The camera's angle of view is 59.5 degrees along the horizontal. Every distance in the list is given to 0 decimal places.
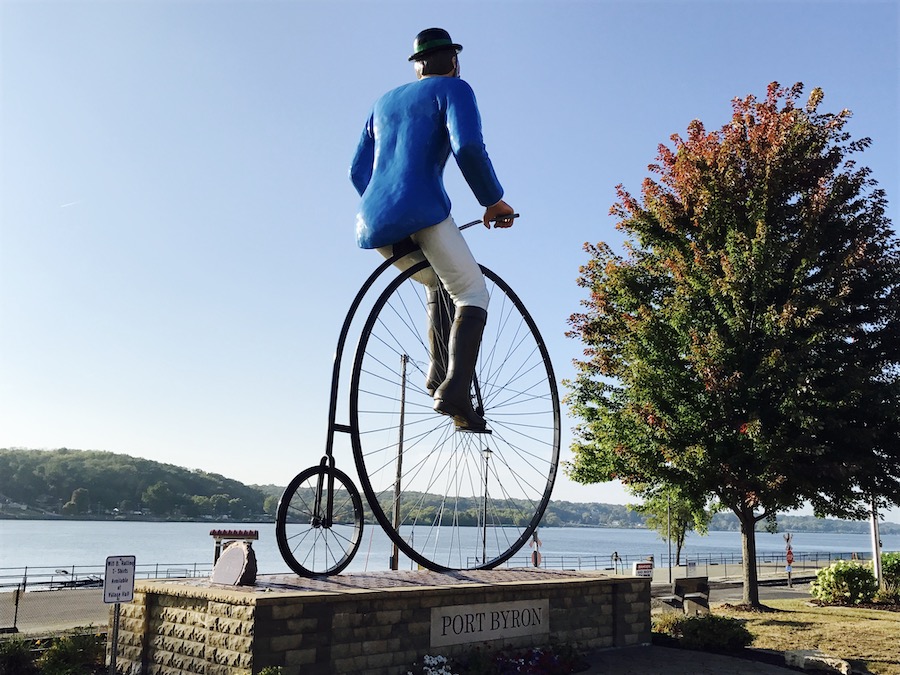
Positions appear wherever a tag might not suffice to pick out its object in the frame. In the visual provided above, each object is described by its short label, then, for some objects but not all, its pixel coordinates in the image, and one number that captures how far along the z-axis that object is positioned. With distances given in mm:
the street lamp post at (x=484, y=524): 10188
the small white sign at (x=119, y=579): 7098
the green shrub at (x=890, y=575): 19141
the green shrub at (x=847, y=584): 18844
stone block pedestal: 7266
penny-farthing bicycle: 8375
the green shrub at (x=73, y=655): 8477
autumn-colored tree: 14609
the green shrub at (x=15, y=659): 8758
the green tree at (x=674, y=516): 17488
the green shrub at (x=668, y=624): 11759
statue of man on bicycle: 8547
